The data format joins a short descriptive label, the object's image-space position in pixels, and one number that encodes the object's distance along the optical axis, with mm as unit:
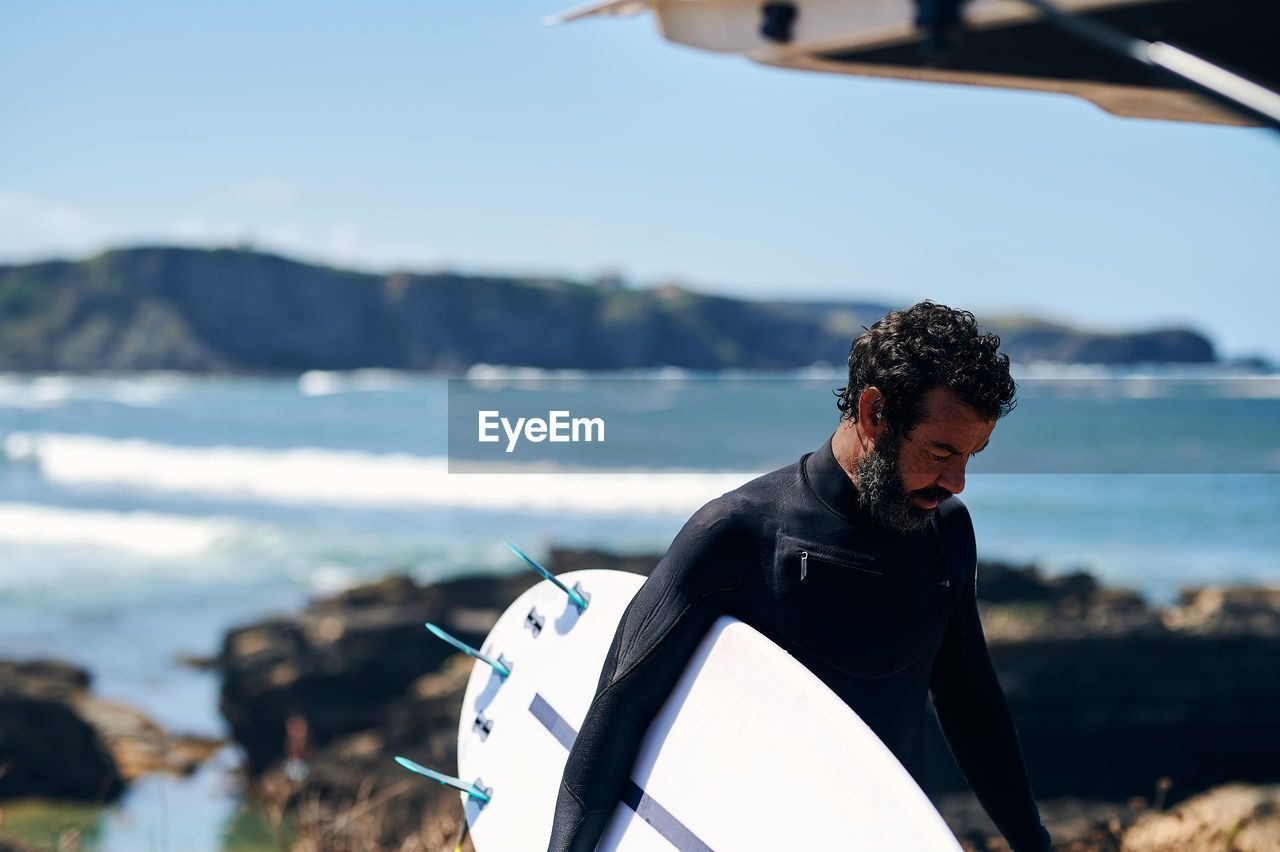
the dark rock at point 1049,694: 7289
